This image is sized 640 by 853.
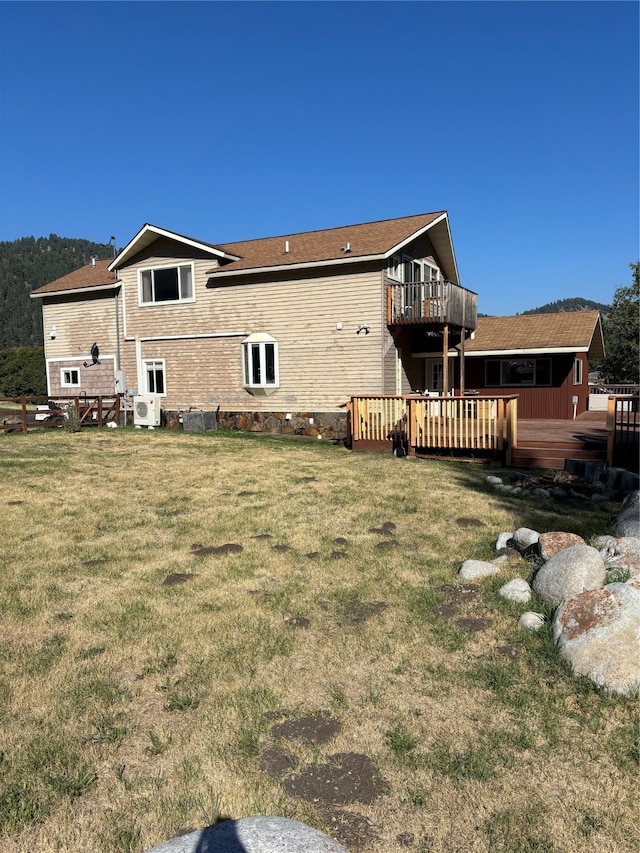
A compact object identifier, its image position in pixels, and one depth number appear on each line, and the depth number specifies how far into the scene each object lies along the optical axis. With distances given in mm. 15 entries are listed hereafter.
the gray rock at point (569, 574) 4891
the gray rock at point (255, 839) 2271
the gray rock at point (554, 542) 5768
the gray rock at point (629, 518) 6254
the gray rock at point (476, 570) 5730
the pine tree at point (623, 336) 42344
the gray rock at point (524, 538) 6246
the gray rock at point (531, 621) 4633
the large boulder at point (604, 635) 3863
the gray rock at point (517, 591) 5105
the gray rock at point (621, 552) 5301
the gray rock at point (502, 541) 6559
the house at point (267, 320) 17672
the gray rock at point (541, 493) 9664
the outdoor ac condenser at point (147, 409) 20469
